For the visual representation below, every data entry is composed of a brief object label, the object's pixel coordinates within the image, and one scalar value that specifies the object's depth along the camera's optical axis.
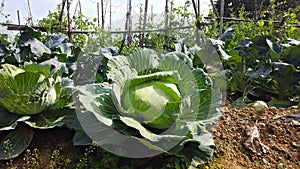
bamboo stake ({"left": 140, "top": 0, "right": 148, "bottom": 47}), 4.51
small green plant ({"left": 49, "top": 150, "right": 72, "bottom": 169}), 1.49
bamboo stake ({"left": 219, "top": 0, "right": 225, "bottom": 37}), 4.19
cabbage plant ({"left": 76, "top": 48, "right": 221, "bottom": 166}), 1.37
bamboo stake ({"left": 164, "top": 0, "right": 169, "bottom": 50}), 3.85
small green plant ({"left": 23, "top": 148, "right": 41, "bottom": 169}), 1.52
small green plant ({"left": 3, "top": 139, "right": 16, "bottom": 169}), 1.55
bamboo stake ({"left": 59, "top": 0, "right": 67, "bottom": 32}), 3.82
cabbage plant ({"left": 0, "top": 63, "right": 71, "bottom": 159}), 1.65
